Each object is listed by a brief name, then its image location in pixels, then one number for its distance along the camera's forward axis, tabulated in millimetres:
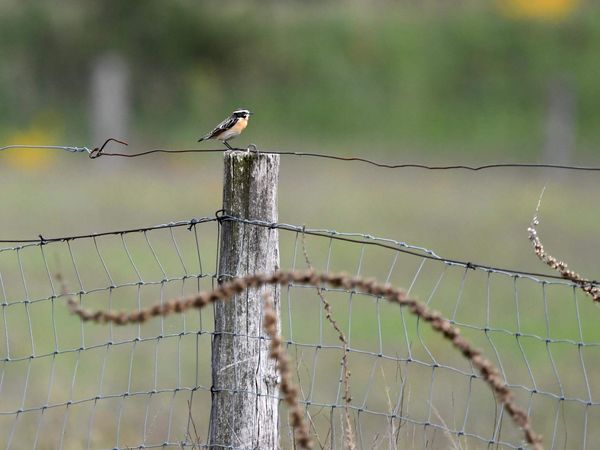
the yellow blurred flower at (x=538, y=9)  69250
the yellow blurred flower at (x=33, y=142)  57625
